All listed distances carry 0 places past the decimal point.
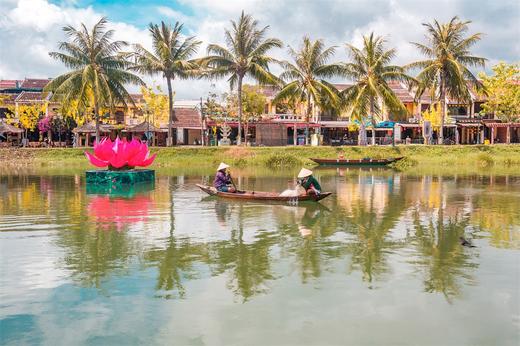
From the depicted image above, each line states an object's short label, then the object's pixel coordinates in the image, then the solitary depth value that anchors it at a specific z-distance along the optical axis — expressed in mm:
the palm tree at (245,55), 40656
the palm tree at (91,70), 38469
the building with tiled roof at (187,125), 56625
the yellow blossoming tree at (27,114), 52469
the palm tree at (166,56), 41125
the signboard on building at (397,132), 56884
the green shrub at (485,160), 38419
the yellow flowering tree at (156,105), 56094
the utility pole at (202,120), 51725
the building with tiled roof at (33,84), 60491
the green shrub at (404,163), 36850
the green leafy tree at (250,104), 54250
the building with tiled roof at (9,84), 61894
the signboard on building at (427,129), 44500
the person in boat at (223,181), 18922
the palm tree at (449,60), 39094
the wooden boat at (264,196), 16984
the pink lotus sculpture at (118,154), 25453
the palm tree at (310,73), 42094
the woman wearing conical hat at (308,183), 16844
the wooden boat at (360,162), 36031
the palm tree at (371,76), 40219
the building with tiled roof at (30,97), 55938
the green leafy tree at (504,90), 49125
